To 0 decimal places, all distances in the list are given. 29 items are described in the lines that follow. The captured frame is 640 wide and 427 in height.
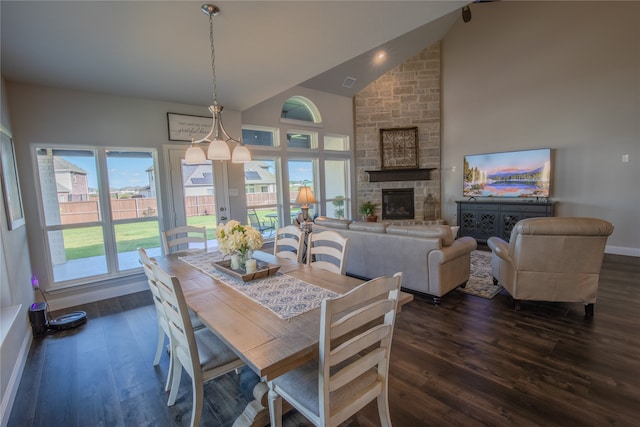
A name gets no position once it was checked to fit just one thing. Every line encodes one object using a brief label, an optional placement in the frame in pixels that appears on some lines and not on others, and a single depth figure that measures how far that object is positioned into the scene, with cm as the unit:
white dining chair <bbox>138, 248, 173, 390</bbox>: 175
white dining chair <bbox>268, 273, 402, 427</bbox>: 115
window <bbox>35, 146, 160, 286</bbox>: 354
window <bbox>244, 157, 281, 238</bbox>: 529
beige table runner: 157
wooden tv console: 534
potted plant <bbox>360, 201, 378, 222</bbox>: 680
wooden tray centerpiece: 202
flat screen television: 539
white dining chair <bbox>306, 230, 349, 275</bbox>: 222
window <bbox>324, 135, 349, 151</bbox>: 659
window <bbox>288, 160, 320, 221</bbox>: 591
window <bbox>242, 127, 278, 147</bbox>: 520
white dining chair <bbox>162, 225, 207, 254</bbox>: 300
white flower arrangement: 207
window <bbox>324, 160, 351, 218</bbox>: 668
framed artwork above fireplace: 684
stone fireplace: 674
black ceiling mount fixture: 596
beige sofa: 314
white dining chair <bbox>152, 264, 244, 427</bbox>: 145
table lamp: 460
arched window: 574
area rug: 352
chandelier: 213
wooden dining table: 116
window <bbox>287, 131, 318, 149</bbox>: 583
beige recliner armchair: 265
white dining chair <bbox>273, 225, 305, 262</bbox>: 265
